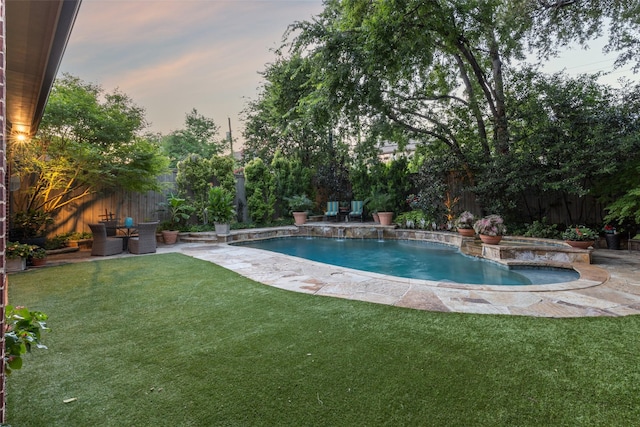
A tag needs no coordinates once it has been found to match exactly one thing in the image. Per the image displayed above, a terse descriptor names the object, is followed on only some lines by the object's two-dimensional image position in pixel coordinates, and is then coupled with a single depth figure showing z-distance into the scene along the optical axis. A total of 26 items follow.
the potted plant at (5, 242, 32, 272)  4.88
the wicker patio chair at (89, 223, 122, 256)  6.22
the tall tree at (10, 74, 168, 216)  5.76
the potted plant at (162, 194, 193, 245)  8.31
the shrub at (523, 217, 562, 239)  6.35
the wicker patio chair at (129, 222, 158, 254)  6.48
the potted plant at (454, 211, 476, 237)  7.16
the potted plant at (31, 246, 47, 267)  5.26
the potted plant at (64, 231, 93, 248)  6.97
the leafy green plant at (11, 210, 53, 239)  5.70
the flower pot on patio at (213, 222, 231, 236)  8.77
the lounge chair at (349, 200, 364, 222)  11.64
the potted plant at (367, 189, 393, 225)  10.31
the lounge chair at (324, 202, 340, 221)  11.98
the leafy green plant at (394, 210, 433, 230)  9.19
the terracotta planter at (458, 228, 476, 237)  7.15
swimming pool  4.73
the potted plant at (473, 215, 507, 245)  5.95
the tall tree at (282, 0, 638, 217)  6.48
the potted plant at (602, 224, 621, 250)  5.96
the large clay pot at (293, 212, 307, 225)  11.33
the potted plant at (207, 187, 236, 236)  8.68
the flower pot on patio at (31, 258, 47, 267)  5.33
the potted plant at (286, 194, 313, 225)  11.38
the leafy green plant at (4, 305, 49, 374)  1.11
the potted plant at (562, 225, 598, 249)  4.92
